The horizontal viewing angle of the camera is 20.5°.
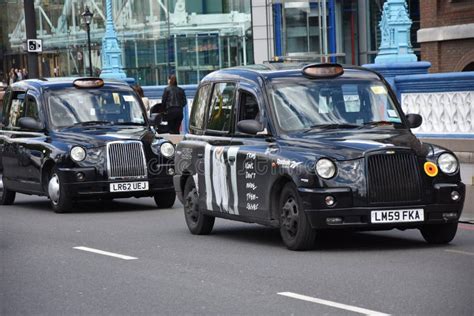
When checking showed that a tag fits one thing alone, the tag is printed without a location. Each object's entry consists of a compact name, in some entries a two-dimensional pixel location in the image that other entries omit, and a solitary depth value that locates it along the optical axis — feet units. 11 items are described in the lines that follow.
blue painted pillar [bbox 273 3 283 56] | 169.68
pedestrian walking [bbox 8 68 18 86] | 204.01
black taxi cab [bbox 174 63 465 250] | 39.65
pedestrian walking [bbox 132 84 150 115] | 90.15
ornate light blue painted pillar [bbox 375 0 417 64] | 85.92
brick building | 106.01
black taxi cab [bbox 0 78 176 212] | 59.67
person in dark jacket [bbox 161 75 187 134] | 99.66
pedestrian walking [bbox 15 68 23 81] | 204.23
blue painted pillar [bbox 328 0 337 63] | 167.63
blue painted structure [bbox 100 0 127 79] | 139.85
